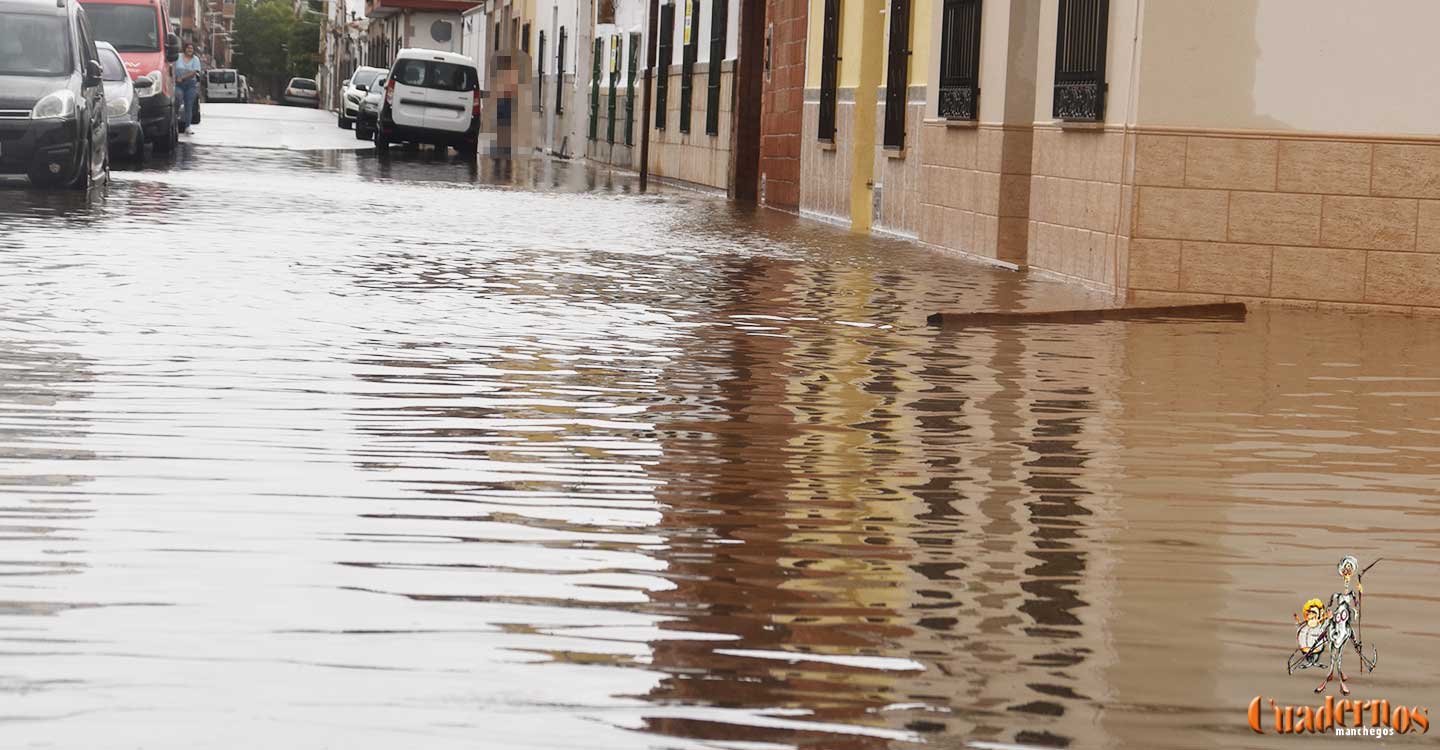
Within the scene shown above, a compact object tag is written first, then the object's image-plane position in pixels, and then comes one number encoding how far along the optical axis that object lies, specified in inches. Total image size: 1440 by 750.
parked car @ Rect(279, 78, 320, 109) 4692.4
